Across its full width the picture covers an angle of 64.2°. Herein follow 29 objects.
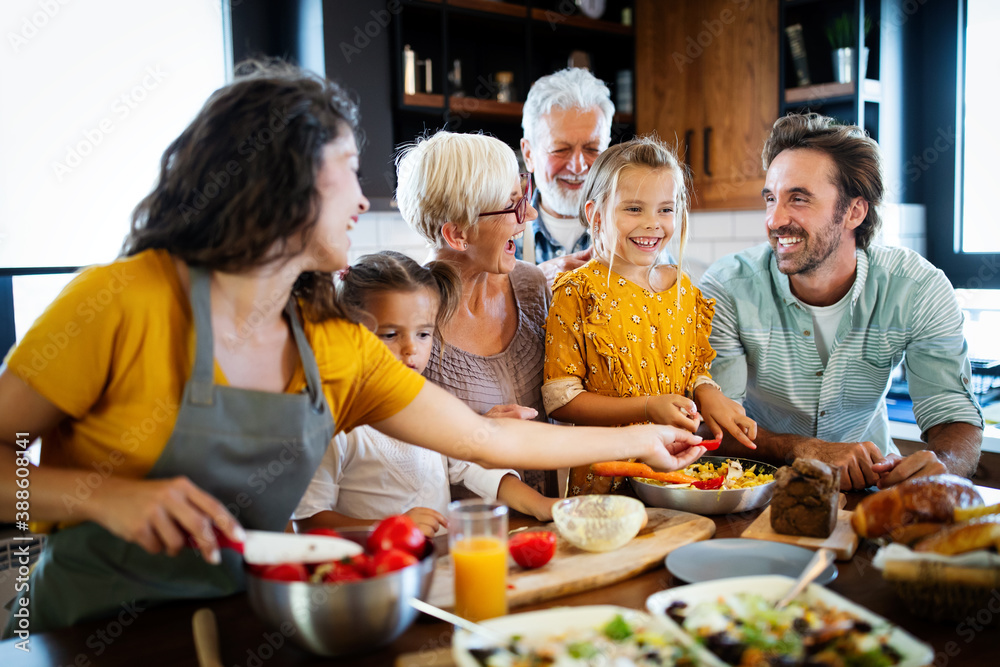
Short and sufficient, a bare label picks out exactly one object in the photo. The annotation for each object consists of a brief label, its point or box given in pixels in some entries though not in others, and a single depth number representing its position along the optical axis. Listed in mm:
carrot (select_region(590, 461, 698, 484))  1696
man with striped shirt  2367
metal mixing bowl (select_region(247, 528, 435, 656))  992
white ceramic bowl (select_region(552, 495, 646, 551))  1389
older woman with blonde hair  2098
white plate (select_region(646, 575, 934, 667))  1066
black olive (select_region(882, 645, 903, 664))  959
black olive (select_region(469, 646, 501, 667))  967
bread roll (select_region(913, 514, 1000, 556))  1115
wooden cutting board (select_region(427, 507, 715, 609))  1252
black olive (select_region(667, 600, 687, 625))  1085
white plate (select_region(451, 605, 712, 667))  1047
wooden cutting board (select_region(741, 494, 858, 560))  1394
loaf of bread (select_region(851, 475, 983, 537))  1278
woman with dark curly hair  1149
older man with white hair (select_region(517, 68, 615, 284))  3027
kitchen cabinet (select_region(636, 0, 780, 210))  3807
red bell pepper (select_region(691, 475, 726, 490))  1685
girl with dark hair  1801
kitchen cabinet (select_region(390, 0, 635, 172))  3580
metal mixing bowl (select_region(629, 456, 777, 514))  1623
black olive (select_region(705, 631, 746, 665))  967
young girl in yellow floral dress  2107
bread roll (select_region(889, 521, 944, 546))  1240
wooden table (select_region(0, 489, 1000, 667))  1086
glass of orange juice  1150
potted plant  3508
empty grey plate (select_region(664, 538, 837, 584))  1307
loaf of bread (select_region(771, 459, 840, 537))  1458
